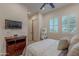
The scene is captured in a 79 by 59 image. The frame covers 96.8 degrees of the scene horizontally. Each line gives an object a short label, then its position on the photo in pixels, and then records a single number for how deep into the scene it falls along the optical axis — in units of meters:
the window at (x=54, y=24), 1.89
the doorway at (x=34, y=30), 1.89
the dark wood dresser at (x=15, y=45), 1.78
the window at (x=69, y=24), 1.78
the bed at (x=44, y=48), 1.74
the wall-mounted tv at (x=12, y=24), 1.77
